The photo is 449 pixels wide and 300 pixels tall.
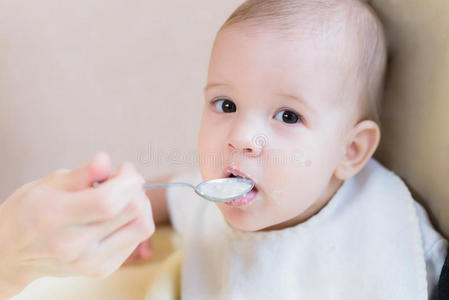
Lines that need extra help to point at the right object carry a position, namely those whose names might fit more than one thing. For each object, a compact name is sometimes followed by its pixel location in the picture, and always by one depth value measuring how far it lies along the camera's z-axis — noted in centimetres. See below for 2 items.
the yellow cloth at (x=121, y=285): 71
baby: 64
